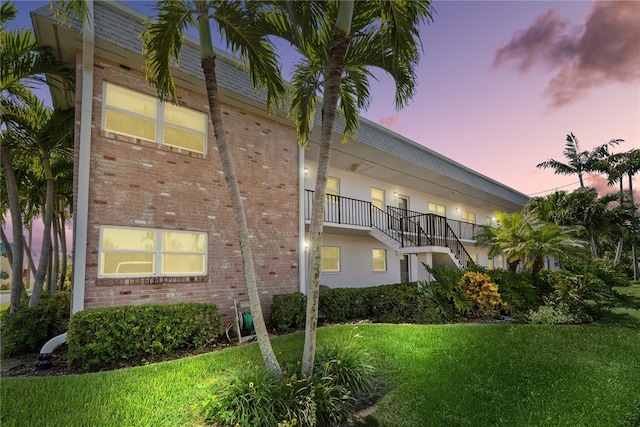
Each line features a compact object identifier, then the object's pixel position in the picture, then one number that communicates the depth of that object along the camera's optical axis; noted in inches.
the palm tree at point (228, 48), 187.2
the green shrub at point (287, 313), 355.9
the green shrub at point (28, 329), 292.5
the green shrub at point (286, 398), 151.2
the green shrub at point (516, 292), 406.9
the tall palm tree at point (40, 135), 352.2
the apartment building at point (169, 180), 281.1
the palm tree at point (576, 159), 1093.1
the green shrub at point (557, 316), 356.5
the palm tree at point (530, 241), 462.9
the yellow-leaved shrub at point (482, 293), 396.5
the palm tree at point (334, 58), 189.0
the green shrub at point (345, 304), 396.2
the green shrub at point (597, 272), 443.2
